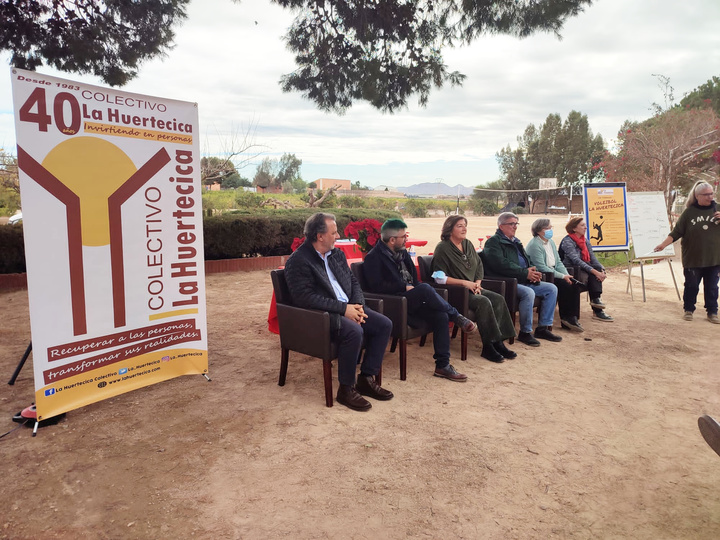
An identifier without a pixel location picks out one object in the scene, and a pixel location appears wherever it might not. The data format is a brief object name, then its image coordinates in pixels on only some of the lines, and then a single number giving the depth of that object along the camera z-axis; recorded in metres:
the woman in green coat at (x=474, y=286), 4.21
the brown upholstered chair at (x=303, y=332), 3.14
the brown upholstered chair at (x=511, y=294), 4.72
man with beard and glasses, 3.81
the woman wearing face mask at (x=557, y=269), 5.21
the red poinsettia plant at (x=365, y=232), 4.79
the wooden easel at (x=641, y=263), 6.57
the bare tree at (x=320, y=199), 17.91
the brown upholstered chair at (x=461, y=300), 4.17
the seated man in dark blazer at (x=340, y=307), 3.23
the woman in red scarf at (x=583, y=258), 5.63
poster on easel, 6.84
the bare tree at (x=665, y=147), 12.55
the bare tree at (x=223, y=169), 11.79
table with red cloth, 6.15
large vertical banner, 2.66
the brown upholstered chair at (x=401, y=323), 3.65
